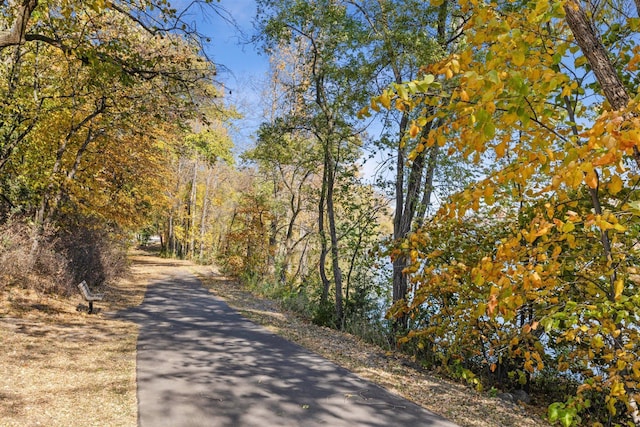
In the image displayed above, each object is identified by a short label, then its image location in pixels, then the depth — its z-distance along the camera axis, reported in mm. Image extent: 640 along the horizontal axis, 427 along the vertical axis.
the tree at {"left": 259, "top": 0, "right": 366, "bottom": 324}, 9750
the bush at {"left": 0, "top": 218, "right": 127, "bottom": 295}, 9492
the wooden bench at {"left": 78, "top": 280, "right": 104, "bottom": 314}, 9359
